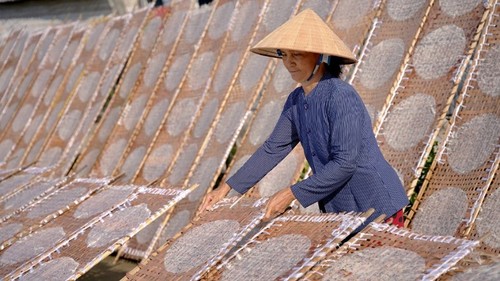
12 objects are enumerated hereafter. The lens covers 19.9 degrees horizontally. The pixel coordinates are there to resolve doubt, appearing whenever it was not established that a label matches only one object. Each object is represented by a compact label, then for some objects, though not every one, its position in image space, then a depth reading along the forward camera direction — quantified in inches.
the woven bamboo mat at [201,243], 212.6
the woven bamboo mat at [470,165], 281.4
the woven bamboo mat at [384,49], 361.9
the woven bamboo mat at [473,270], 156.9
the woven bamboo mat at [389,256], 164.8
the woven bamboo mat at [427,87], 323.5
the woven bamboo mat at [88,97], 525.0
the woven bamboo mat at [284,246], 187.2
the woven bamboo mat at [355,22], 394.4
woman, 206.2
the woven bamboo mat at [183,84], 459.1
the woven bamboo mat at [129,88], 493.1
